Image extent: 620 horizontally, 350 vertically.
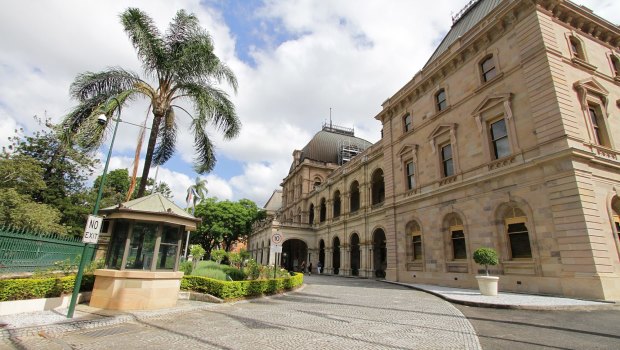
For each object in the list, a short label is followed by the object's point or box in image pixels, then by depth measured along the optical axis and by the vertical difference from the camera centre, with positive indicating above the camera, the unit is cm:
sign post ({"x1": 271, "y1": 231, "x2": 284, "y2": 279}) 1352 +81
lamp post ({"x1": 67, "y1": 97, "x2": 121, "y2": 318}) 749 -34
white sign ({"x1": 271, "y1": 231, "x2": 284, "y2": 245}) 1355 +98
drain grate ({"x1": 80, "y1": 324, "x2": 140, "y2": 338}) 626 -164
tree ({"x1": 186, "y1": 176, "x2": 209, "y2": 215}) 5641 +1308
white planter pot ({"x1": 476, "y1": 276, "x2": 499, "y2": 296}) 1162 -65
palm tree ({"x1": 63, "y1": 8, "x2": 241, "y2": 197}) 1230 +735
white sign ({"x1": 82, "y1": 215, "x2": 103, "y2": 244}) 799 +65
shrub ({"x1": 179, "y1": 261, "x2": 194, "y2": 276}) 1452 -51
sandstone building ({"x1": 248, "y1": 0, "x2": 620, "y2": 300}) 1141 +550
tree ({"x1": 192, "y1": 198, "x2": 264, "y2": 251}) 4553 +579
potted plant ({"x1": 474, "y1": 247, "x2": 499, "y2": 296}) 1163 +17
